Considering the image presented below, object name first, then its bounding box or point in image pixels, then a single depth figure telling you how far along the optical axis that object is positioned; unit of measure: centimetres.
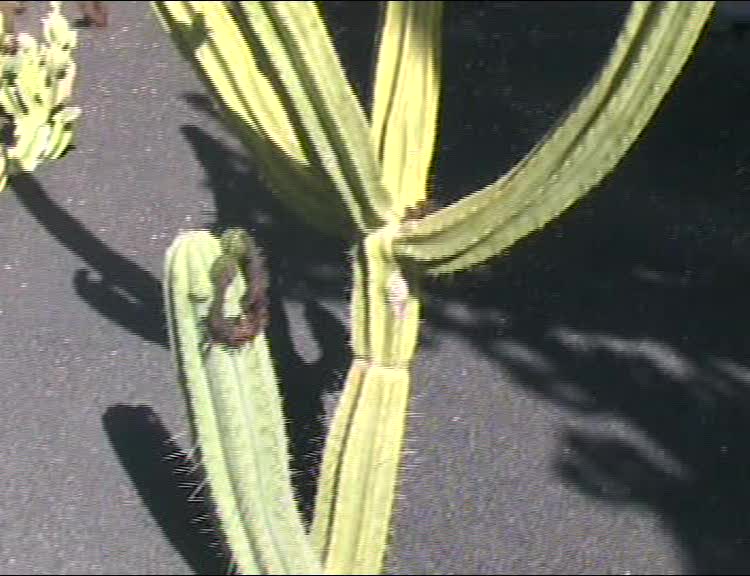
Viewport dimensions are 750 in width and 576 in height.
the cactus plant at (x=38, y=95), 478
